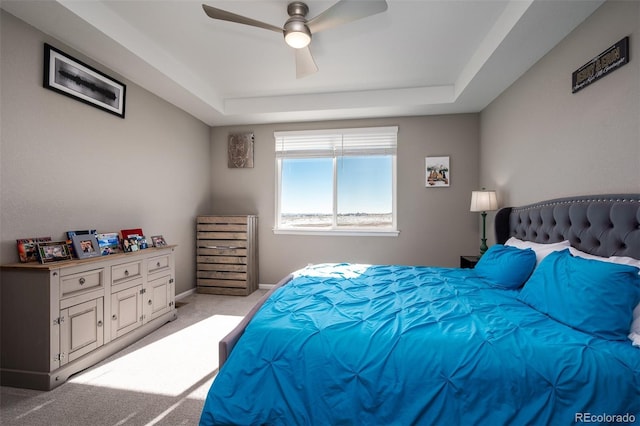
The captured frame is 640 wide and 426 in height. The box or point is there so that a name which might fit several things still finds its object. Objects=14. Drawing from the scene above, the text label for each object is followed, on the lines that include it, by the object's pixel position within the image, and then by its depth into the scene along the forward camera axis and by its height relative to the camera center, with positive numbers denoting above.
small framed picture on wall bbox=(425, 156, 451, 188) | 3.92 +0.61
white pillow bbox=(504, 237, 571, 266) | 2.00 -0.25
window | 4.14 +0.51
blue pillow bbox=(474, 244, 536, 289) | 2.03 -0.39
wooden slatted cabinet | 3.96 -0.58
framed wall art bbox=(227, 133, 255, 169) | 4.37 +1.01
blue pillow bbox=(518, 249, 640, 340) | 1.28 -0.40
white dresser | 1.84 -0.74
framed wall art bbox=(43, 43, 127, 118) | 2.18 +1.16
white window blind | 4.10 +1.10
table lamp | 3.15 +0.16
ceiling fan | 1.82 +1.38
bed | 1.11 -0.62
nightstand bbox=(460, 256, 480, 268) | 3.23 -0.55
